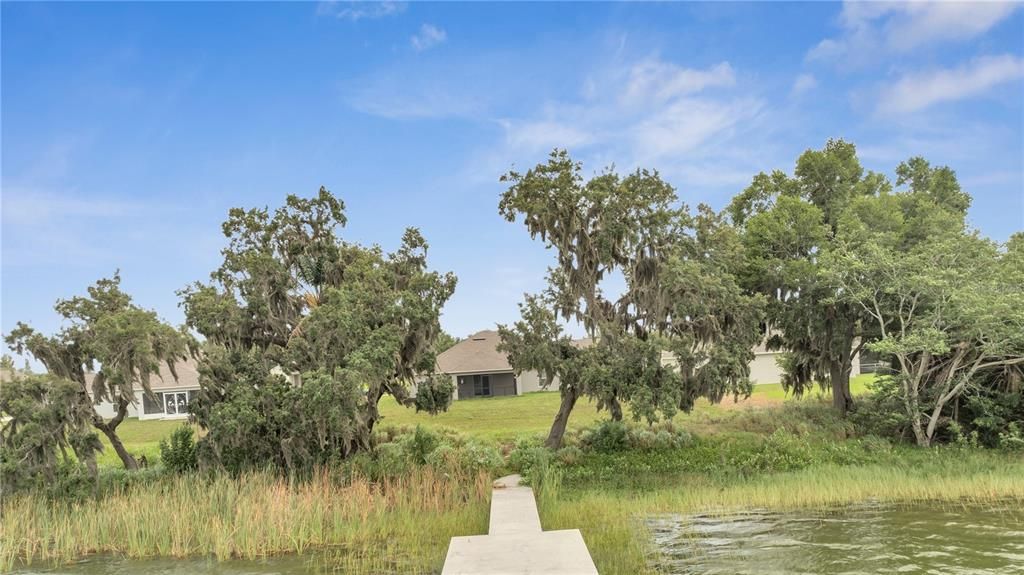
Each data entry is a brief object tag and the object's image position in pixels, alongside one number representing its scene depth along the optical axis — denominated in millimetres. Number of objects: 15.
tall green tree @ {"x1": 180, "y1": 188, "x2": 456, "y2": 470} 16688
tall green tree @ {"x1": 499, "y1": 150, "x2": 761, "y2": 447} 18516
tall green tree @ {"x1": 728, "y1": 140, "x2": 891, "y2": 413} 22812
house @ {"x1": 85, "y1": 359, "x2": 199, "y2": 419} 38031
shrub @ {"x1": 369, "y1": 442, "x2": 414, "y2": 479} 17203
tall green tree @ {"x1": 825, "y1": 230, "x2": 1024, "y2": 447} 18719
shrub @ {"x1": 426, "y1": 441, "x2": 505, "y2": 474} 17078
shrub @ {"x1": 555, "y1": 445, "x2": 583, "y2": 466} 19453
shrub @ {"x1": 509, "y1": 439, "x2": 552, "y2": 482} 17297
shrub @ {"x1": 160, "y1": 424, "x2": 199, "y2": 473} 18266
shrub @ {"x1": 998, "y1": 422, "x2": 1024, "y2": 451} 19375
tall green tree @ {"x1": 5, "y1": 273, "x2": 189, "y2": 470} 15484
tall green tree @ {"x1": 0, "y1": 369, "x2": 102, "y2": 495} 15148
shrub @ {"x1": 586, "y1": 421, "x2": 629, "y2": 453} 20486
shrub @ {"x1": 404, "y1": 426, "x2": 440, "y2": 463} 19156
